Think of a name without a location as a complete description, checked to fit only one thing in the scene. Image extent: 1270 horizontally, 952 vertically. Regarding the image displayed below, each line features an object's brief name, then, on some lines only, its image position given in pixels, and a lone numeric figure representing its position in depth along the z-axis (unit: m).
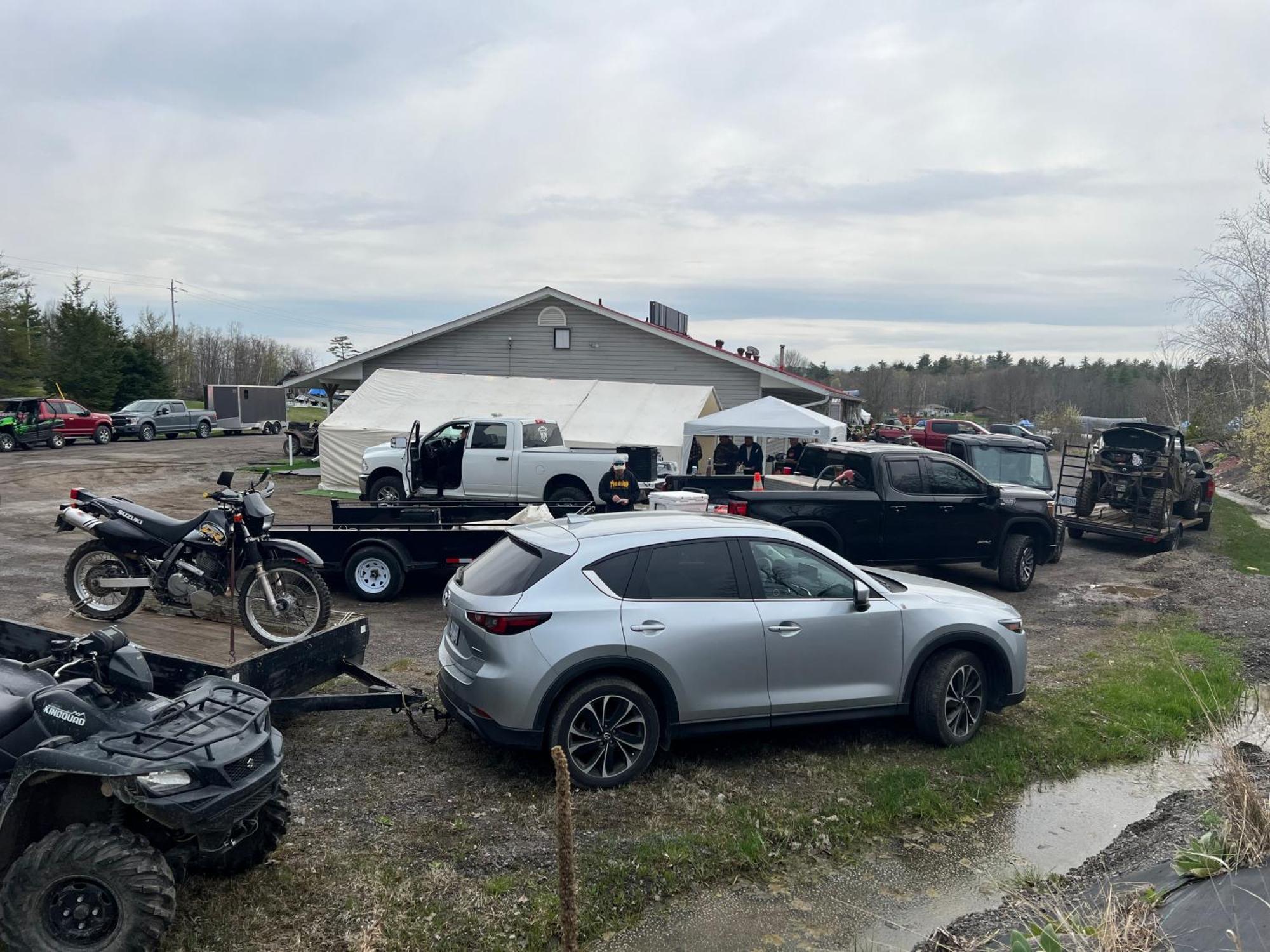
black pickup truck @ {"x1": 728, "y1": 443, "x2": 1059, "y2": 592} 10.99
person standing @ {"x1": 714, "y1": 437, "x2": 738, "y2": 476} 19.27
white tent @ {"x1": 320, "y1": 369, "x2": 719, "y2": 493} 20.09
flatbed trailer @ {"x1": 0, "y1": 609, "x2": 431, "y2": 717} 5.15
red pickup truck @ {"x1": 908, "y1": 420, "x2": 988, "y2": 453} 37.12
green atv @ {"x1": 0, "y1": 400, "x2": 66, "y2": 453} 30.00
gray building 24.53
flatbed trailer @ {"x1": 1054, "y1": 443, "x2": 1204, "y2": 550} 15.46
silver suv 5.31
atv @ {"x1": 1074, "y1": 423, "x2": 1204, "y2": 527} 15.45
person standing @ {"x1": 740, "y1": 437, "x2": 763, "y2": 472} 19.34
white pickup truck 15.66
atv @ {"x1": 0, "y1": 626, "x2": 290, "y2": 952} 3.44
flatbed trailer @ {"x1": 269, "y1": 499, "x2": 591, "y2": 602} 10.11
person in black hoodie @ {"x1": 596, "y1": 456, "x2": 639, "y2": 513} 12.84
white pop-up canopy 17.47
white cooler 11.24
